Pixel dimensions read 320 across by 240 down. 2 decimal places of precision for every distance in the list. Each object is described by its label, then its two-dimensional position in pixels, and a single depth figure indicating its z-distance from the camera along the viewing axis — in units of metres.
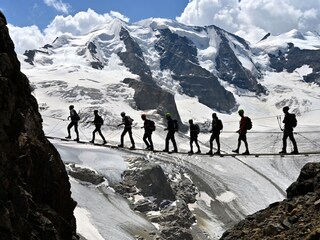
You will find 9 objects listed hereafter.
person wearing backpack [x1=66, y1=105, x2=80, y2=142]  33.47
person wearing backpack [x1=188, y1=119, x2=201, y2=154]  31.02
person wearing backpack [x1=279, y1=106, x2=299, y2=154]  26.73
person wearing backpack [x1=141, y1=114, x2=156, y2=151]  31.30
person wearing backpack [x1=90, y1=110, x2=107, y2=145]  33.31
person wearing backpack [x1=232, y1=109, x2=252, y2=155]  27.19
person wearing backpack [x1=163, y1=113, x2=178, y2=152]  30.84
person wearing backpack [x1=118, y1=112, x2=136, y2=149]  32.16
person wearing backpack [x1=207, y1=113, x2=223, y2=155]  28.47
